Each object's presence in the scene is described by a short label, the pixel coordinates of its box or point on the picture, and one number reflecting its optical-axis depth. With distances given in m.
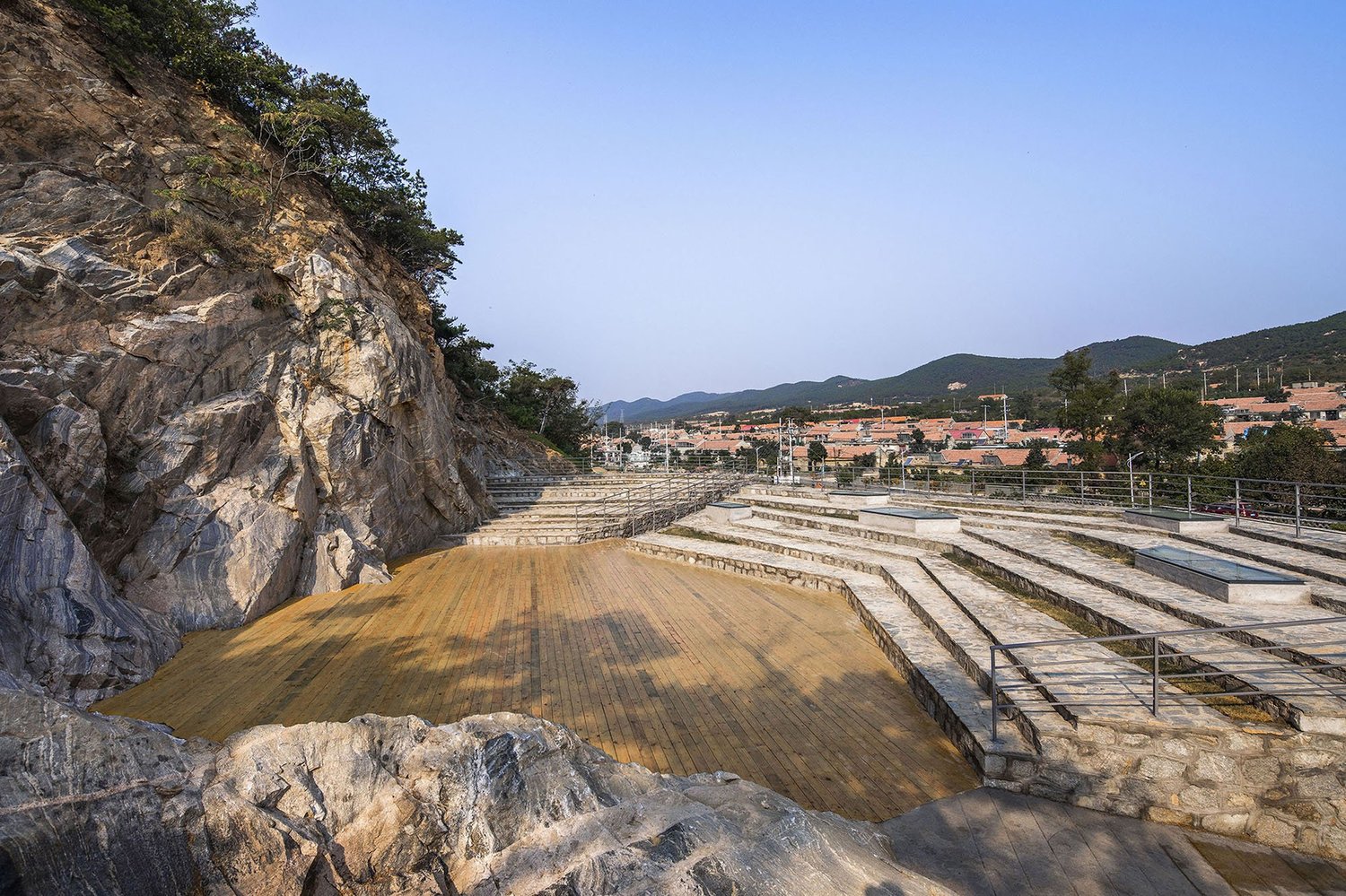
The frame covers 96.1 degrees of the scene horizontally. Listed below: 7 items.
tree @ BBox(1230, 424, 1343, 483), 17.64
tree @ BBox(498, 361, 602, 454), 28.12
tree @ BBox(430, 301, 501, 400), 22.36
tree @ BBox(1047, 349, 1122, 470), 25.72
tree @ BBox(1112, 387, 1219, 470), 24.81
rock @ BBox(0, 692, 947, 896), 2.21
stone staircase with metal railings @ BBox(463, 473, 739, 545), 13.95
